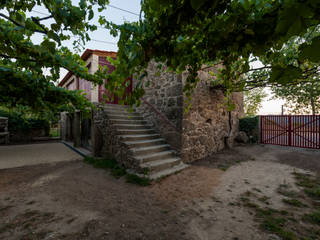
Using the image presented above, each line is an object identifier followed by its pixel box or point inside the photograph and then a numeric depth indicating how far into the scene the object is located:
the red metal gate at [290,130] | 6.15
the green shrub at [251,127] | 7.35
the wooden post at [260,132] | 7.26
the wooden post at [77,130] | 6.88
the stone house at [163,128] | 3.94
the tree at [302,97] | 11.83
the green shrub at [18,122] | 9.29
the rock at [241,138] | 6.97
